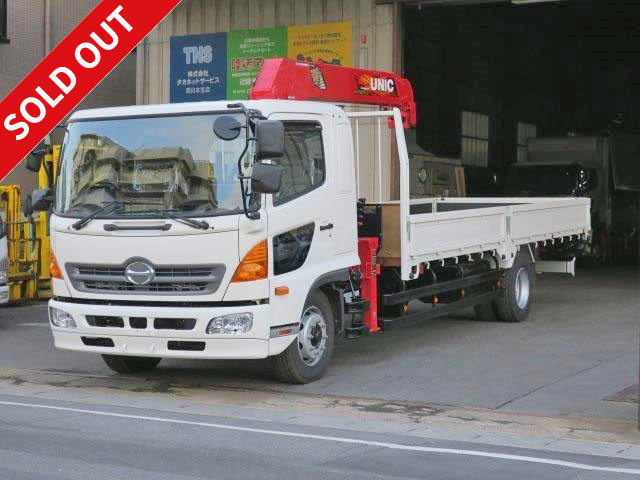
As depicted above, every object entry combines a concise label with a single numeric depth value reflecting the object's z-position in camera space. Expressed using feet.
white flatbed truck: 32.45
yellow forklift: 60.75
